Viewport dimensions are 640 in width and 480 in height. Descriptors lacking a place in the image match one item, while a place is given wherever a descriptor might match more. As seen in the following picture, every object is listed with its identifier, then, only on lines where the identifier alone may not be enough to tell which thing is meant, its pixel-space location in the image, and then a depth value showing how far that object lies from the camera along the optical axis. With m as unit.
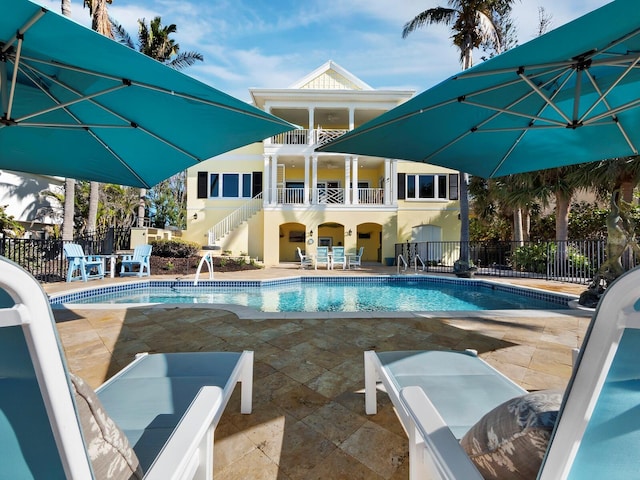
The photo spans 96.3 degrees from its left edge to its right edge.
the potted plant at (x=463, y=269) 9.20
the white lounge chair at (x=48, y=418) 0.62
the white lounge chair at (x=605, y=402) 0.66
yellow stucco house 14.25
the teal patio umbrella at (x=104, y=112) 2.05
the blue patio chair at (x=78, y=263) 7.63
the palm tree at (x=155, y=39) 13.98
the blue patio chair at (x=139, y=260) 9.20
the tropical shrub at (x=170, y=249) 11.99
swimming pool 6.28
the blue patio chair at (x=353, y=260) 12.43
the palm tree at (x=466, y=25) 10.15
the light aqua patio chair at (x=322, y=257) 11.89
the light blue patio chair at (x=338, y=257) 11.85
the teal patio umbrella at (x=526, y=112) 2.18
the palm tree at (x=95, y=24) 10.21
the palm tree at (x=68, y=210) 9.70
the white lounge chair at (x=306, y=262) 12.57
